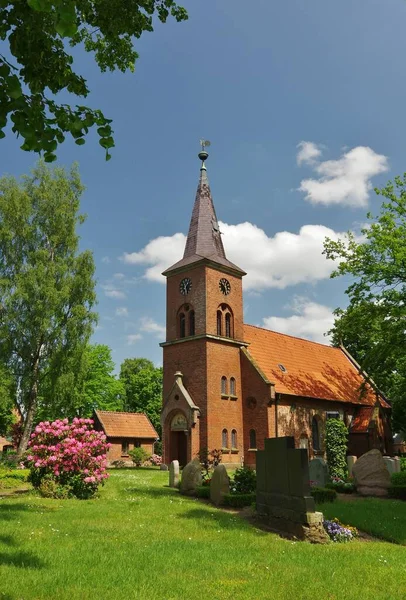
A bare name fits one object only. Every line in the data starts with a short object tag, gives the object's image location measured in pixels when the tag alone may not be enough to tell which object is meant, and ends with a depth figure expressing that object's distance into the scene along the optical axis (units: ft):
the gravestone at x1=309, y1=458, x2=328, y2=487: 59.88
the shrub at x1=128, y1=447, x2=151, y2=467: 115.85
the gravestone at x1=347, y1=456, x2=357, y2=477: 75.00
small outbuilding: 127.54
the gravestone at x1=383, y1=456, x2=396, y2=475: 71.16
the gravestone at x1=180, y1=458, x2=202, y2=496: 54.03
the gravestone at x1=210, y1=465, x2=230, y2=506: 46.95
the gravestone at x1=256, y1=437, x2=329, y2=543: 30.99
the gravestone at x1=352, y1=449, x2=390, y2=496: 55.36
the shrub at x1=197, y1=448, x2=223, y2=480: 82.02
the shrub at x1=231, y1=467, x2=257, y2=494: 49.29
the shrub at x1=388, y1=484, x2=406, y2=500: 52.49
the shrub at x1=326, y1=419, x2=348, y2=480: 89.97
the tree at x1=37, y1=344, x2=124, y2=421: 85.56
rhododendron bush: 48.34
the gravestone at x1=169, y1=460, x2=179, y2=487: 61.05
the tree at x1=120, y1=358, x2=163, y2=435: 186.39
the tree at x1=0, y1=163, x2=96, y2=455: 85.25
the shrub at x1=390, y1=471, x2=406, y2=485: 59.96
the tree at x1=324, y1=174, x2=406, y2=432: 74.13
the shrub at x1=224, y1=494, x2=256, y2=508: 45.39
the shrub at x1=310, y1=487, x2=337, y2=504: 47.80
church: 92.38
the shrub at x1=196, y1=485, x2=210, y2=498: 51.17
